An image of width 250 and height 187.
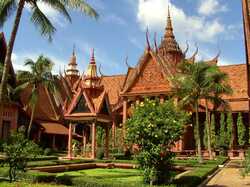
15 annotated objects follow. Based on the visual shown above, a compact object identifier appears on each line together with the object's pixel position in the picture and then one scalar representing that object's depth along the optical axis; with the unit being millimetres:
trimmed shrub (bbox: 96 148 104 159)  26766
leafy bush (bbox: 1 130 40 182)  13188
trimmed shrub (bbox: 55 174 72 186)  13038
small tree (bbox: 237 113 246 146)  34594
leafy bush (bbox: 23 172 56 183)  13234
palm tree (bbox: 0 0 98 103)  13508
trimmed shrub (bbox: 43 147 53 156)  30578
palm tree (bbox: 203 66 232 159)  24922
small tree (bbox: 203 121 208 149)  35375
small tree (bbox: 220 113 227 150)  34688
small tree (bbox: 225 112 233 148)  34781
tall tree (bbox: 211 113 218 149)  35031
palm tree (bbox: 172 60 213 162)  24828
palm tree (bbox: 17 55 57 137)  31141
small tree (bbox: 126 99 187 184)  12352
